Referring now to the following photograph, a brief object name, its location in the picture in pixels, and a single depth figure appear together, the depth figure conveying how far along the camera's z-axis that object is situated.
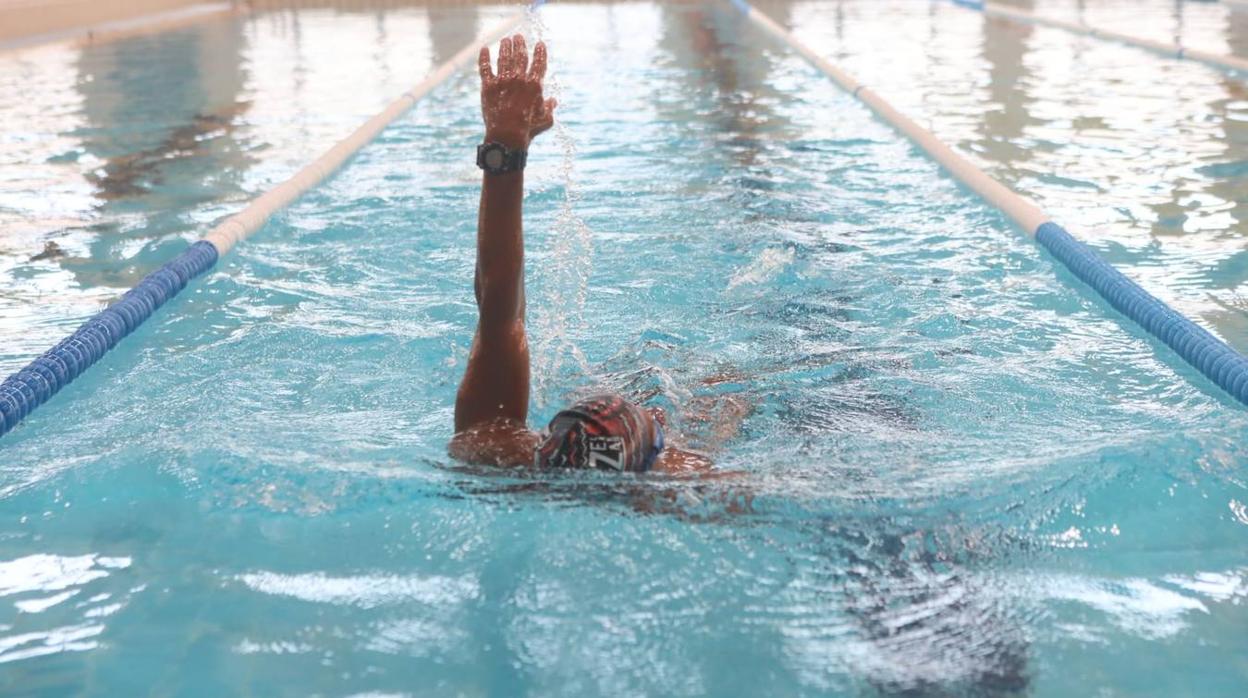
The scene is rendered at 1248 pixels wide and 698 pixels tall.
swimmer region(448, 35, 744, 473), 2.34
